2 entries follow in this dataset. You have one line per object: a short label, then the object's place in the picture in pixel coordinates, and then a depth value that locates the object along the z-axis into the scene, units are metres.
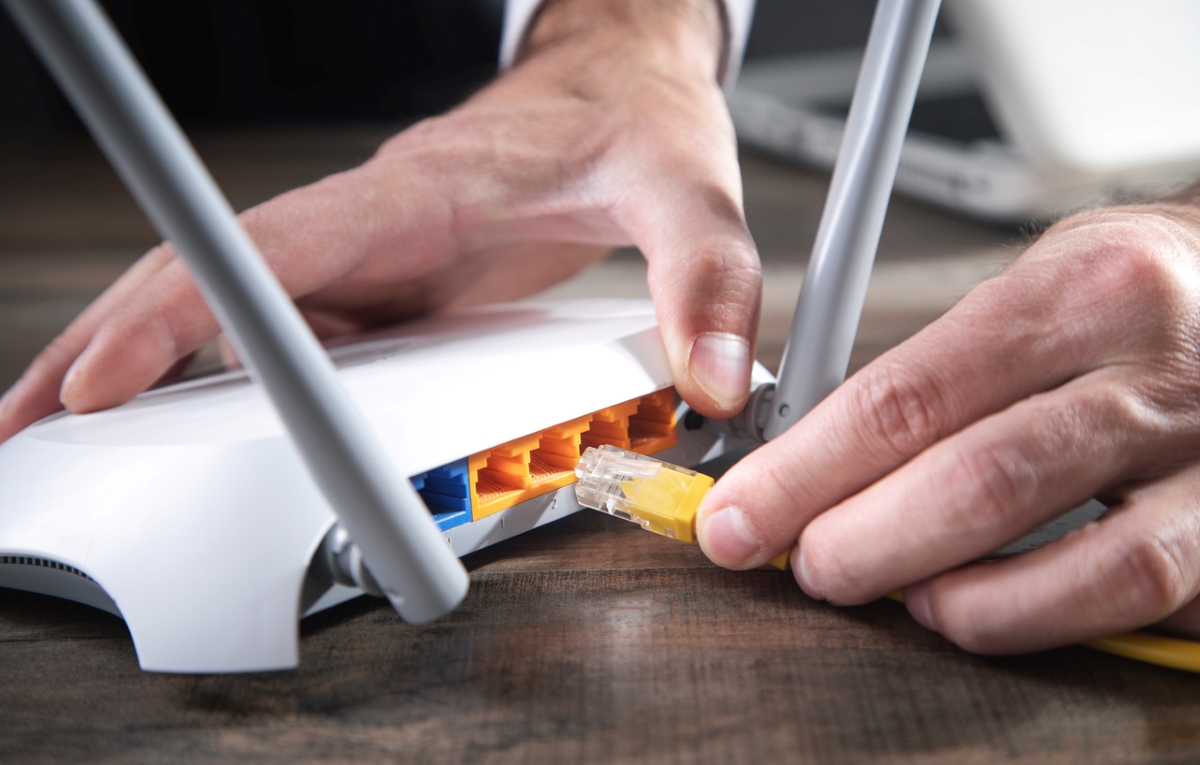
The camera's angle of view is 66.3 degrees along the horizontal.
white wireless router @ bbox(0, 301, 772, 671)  0.37
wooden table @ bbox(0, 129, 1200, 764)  0.32
